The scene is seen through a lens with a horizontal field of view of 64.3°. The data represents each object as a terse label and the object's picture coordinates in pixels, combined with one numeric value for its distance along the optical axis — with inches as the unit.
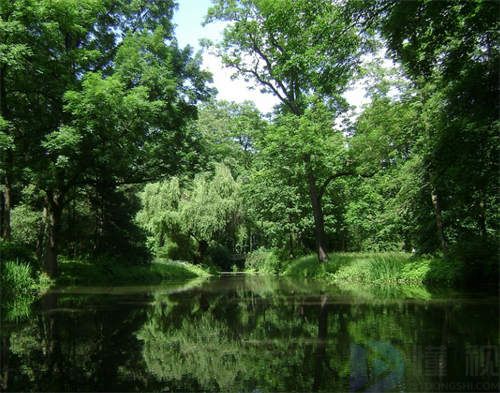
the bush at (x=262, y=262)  1172.5
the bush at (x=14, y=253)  402.5
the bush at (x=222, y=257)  1443.2
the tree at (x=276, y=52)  664.4
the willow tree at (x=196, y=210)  1004.6
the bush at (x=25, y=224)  693.3
